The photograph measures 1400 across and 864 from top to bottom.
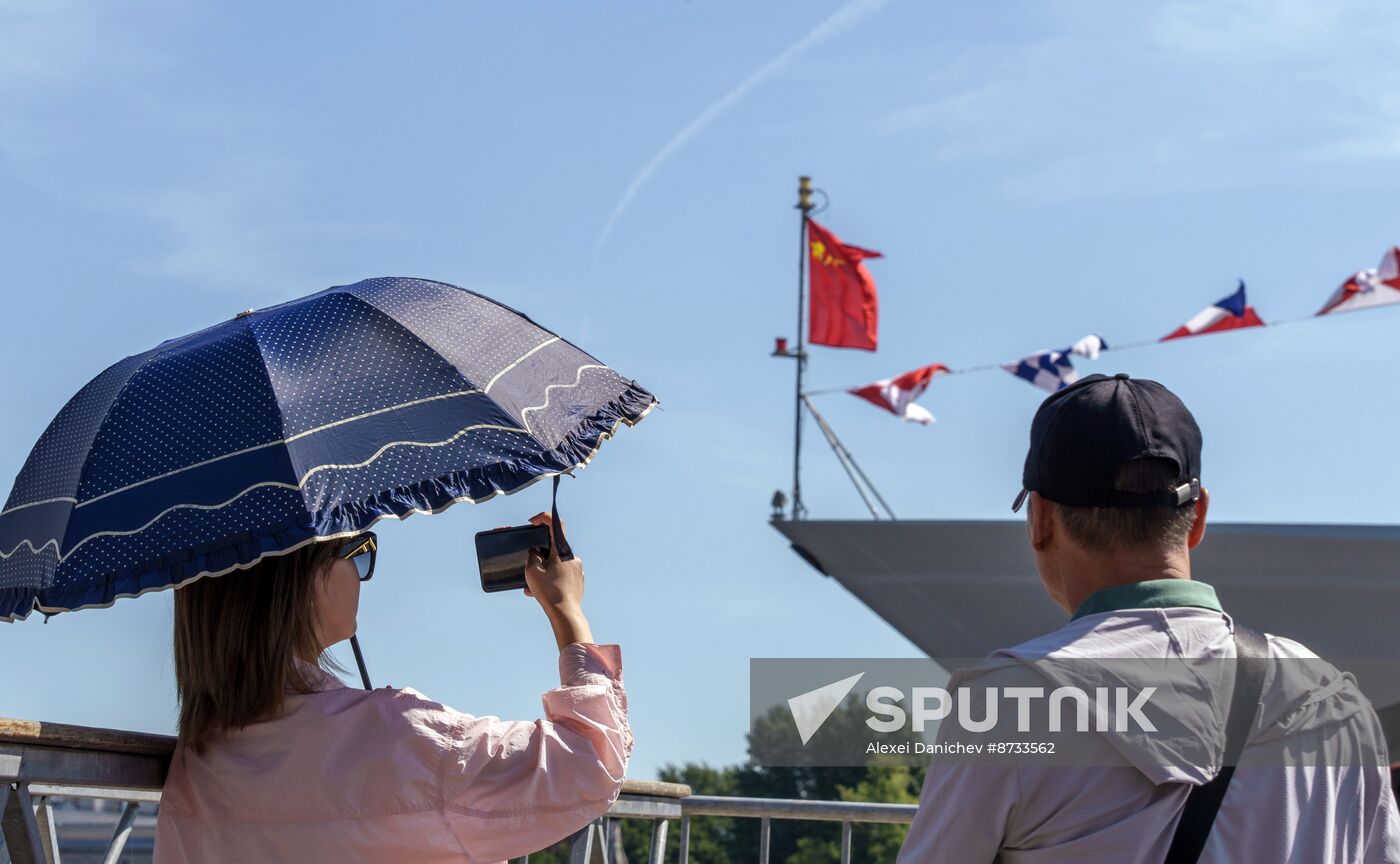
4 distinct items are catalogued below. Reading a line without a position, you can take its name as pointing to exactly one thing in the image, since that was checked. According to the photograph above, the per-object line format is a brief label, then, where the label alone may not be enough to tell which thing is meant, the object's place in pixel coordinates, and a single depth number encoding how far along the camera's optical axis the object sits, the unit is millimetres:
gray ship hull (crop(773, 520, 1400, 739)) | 11906
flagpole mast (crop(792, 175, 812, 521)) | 13969
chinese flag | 13805
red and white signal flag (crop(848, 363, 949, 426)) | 13227
